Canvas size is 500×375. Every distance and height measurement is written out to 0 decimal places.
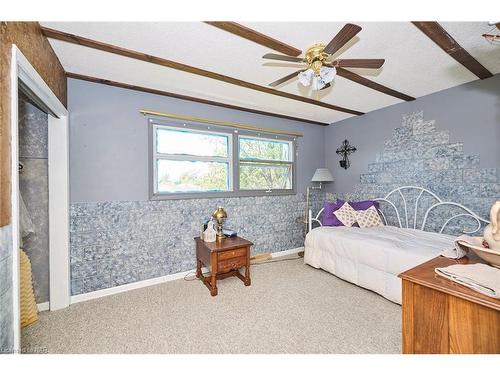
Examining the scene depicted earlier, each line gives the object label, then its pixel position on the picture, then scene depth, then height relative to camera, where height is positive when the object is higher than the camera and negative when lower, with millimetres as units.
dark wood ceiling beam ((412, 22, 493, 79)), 1562 +1167
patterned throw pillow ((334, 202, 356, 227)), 3133 -411
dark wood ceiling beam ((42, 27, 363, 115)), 1633 +1157
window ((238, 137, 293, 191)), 3367 +385
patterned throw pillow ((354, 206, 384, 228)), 3076 -450
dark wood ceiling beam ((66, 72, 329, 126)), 2254 +1163
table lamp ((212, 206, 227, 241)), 2646 -375
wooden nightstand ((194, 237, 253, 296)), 2301 -778
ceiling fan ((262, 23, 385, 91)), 1429 +951
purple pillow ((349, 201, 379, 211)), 3268 -275
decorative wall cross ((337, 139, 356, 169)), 3811 +621
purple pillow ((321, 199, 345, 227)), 3209 -435
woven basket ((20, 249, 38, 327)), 1809 -917
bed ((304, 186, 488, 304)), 2135 -620
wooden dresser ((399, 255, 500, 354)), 813 -538
